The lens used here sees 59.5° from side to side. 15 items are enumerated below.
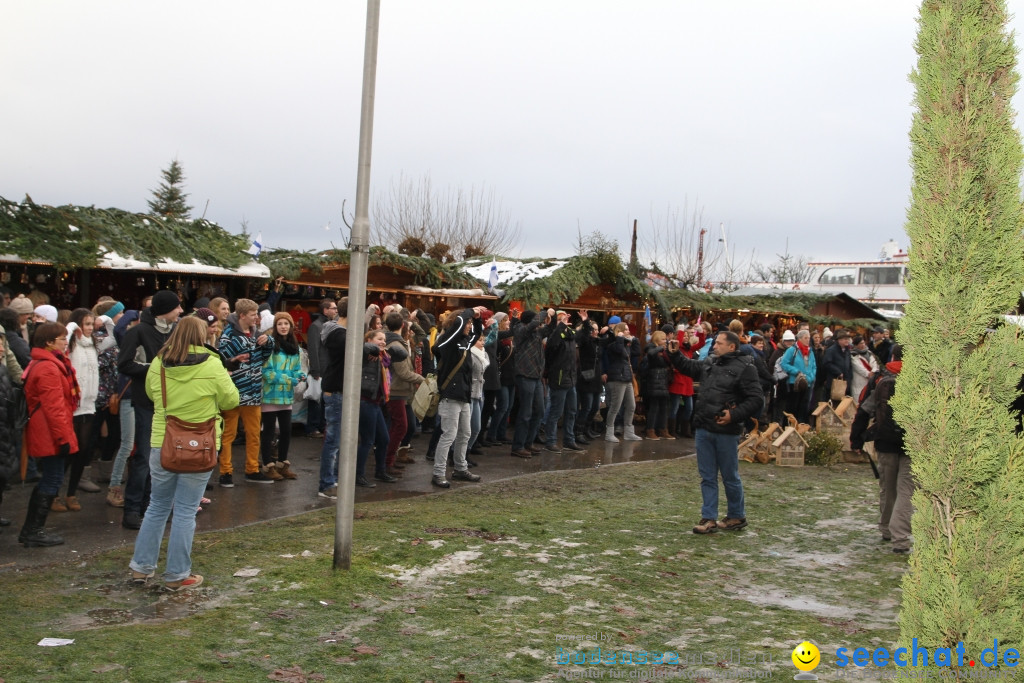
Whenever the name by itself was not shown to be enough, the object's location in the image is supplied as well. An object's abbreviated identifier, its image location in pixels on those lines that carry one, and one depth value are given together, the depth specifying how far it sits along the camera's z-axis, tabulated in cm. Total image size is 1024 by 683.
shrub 1376
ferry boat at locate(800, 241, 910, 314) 4953
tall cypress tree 354
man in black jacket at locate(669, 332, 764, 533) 861
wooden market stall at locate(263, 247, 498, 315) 1464
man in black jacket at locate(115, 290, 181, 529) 764
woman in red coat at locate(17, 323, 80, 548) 702
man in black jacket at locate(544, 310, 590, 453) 1327
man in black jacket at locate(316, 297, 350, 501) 931
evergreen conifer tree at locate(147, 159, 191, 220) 4407
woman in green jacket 610
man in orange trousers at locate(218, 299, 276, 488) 946
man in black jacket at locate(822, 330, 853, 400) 1777
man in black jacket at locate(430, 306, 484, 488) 1034
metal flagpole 641
